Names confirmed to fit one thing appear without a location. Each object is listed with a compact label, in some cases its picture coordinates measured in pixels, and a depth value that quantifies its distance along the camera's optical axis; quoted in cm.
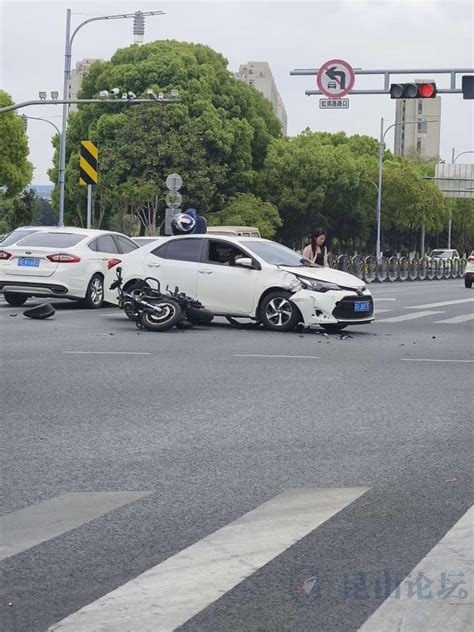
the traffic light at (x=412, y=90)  2758
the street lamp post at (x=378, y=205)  7250
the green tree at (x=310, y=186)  7431
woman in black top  2295
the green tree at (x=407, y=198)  8612
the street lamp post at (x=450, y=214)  11049
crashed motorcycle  1794
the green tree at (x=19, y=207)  8819
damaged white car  1809
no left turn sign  2891
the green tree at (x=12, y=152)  8994
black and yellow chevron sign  4312
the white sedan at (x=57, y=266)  2231
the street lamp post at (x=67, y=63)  4581
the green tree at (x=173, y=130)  5994
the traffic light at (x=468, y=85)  2941
